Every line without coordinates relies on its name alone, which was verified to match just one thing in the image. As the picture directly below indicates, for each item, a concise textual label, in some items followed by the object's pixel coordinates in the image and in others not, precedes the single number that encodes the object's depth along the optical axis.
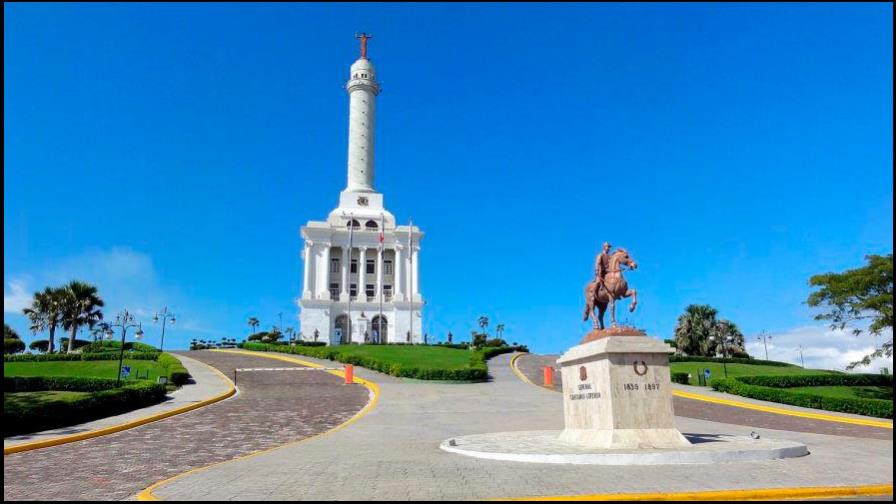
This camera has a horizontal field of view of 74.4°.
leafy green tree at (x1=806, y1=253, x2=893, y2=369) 29.97
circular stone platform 11.05
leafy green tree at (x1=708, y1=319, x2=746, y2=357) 57.78
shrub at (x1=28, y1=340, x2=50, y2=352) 65.69
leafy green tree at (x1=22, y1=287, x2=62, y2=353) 55.75
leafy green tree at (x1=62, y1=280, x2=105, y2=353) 56.25
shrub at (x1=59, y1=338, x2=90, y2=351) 61.94
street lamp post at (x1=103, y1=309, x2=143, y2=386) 33.12
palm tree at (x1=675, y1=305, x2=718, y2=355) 57.91
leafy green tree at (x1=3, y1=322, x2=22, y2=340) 67.30
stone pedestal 12.96
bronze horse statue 15.20
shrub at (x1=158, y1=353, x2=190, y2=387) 31.48
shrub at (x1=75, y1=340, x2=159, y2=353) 53.59
